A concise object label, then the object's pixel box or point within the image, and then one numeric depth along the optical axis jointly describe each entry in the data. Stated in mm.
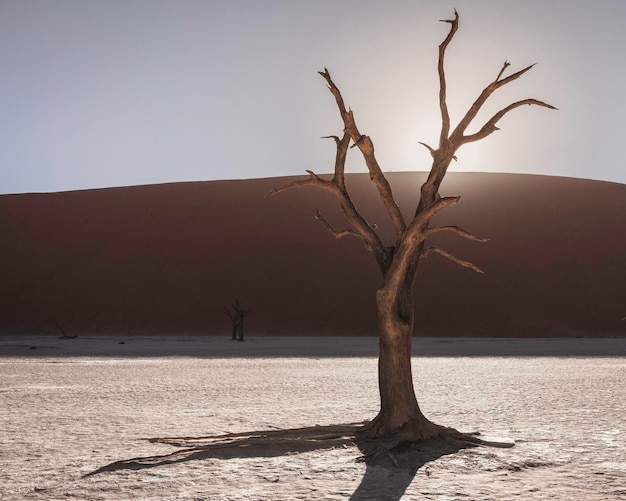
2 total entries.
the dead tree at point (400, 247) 8305
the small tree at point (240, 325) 37441
